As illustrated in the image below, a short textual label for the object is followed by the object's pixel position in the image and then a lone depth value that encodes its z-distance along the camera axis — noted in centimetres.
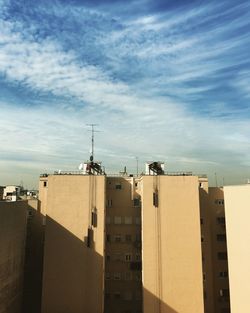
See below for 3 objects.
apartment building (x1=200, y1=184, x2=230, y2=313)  4288
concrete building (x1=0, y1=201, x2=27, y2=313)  3194
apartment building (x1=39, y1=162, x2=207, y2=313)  3859
